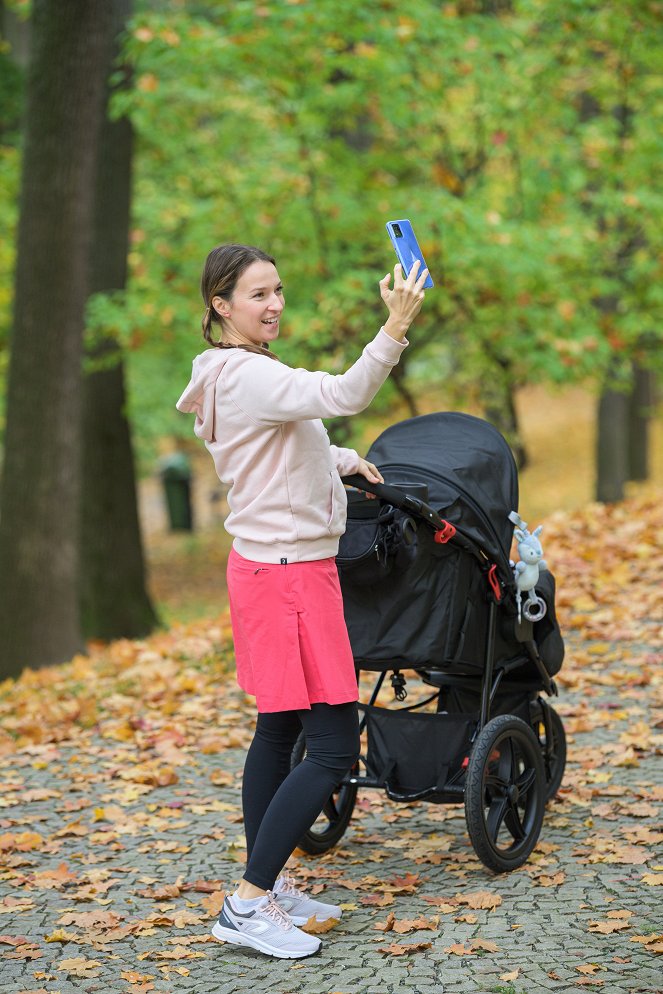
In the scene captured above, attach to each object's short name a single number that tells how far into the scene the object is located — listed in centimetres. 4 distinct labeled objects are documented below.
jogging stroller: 771
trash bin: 4925
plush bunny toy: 830
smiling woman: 687
